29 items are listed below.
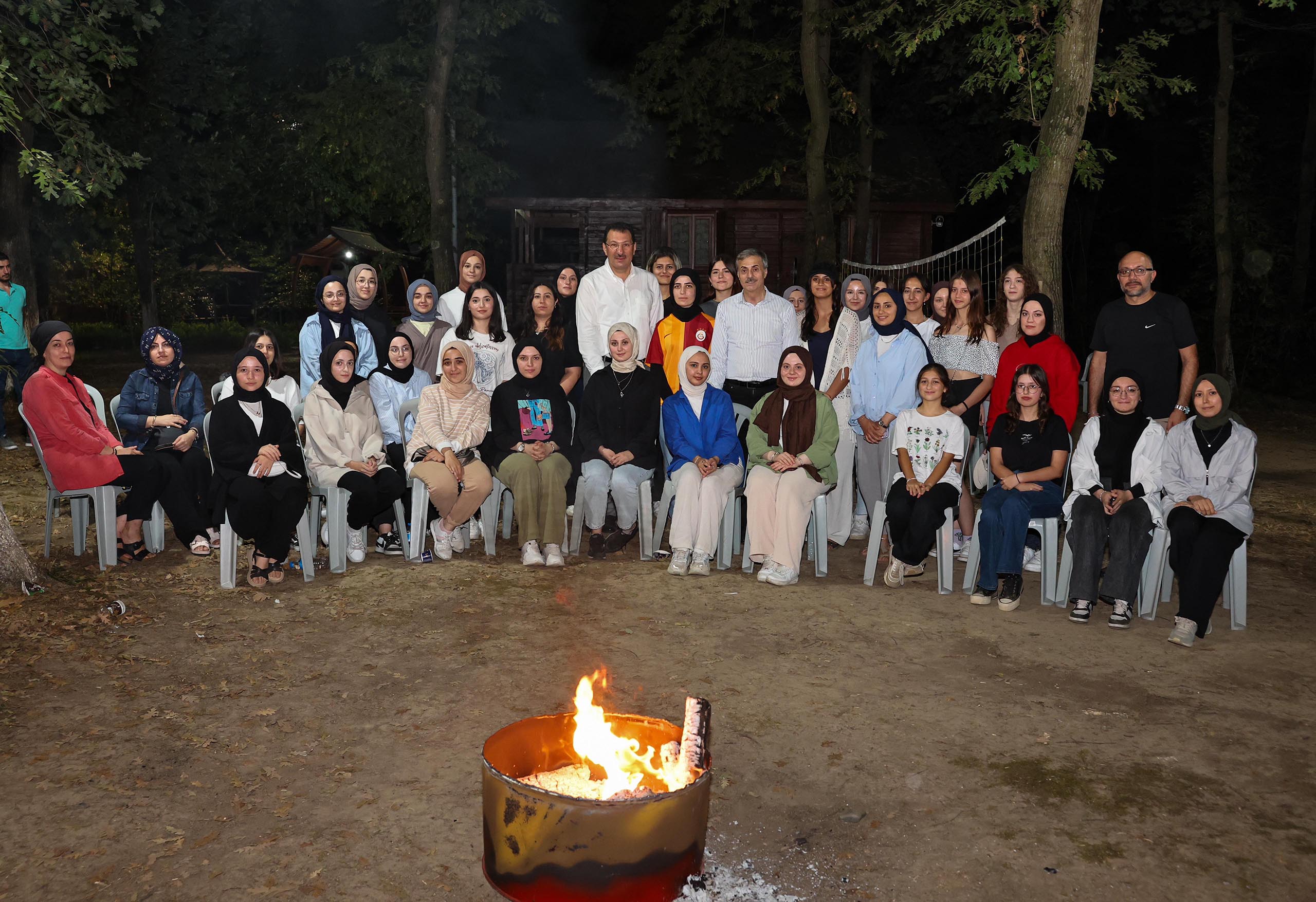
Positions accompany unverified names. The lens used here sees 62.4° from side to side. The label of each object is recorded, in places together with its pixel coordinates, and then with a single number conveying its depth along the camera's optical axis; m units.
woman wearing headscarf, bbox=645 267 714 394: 7.73
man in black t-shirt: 6.59
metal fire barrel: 2.90
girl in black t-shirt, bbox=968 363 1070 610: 6.04
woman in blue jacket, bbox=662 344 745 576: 6.70
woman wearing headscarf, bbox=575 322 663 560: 7.05
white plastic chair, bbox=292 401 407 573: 6.57
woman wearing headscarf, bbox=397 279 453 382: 7.71
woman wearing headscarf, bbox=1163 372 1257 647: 5.49
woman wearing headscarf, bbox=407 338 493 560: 6.82
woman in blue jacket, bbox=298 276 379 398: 7.33
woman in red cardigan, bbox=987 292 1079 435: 6.66
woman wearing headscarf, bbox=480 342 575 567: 6.85
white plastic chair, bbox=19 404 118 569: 6.49
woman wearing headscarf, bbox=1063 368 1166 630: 5.79
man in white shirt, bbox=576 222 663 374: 7.73
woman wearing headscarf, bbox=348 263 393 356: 7.56
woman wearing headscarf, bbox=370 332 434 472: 7.14
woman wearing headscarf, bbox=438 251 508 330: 7.76
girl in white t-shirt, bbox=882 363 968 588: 6.33
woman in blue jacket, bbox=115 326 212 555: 6.81
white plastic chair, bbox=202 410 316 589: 6.20
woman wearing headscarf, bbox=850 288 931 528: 7.02
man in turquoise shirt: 10.20
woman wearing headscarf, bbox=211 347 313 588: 6.21
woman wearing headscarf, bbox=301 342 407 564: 6.62
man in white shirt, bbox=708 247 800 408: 7.50
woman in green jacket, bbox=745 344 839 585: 6.52
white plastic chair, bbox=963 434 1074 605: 6.12
